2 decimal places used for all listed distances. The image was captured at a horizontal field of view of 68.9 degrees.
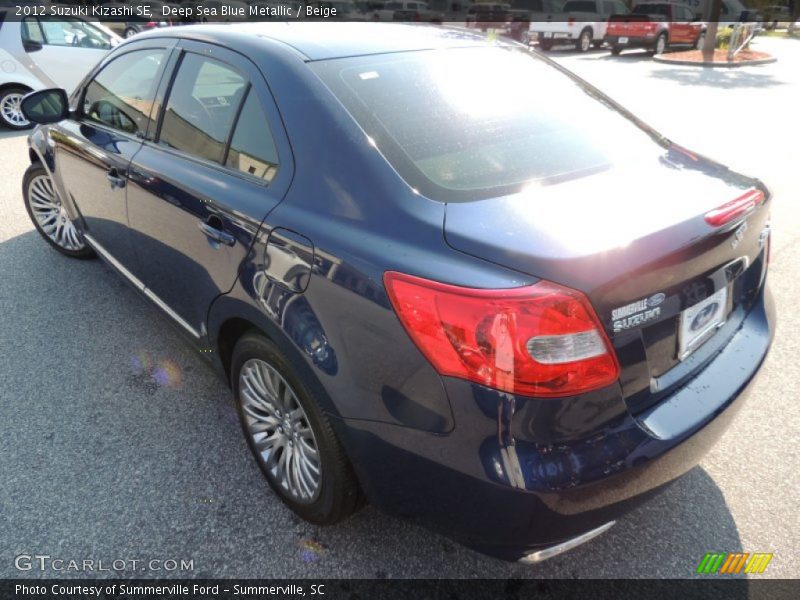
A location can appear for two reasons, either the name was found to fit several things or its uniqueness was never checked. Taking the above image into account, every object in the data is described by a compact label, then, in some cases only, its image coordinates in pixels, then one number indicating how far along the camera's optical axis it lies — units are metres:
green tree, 17.26
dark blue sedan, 1.51
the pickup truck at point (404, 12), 25.22
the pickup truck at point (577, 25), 21.88
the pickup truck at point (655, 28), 20.55
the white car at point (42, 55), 8.57
